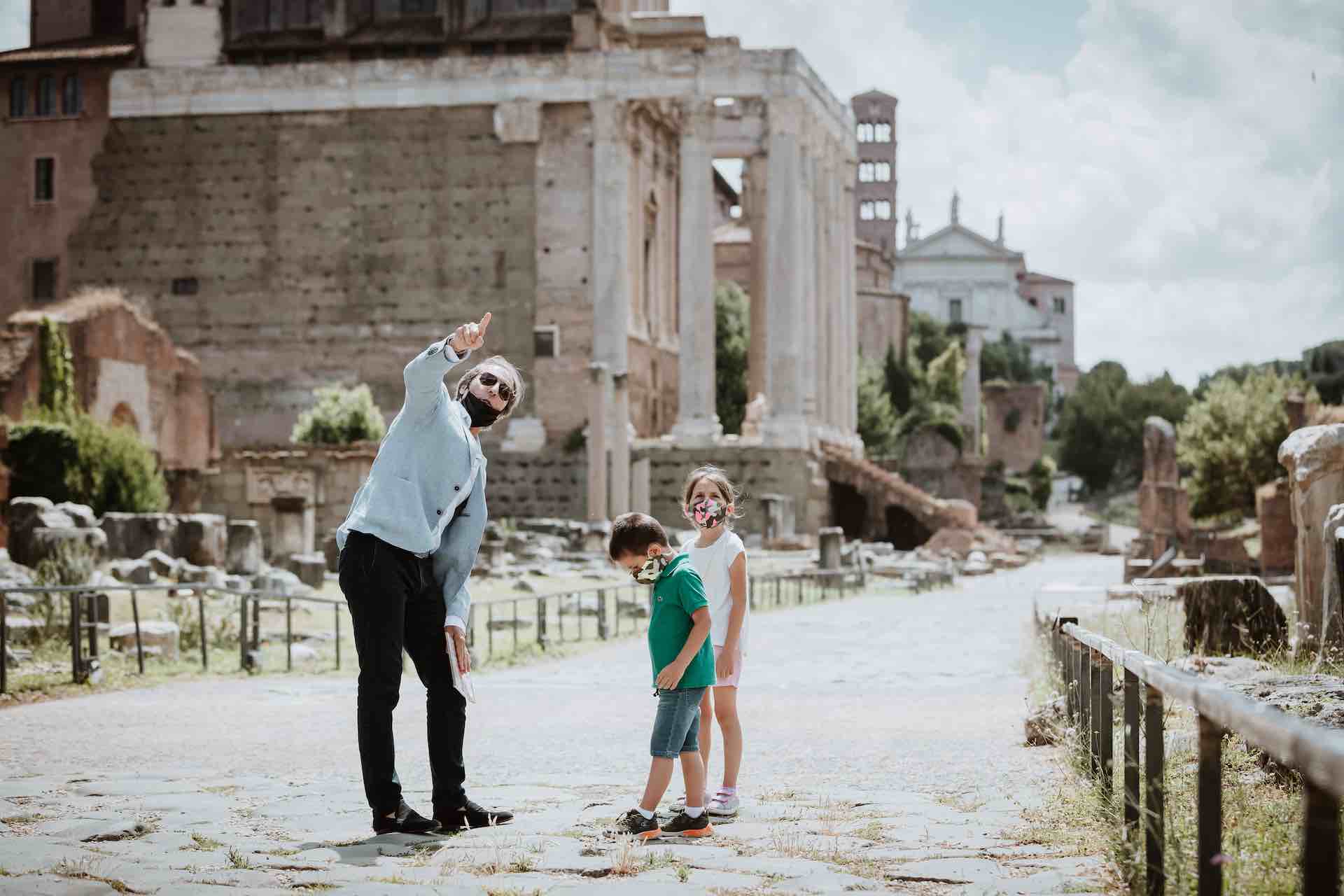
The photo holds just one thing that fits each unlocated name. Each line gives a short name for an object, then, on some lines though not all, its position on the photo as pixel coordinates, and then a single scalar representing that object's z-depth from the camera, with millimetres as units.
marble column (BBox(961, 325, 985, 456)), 71000
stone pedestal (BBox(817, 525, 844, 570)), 29266
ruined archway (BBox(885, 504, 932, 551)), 46344
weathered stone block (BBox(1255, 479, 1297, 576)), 26094
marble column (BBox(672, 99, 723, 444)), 45906
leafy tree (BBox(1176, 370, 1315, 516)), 43000
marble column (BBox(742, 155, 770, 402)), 47594
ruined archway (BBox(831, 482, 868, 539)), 48000
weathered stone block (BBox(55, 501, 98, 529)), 22094
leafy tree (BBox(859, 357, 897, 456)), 67500
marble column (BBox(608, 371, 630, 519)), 35250
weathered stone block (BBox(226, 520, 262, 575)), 23547
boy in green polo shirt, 6480
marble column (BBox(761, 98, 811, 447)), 45906
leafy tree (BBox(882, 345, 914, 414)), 81500
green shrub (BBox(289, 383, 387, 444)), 39469
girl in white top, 7215
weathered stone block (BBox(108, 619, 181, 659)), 14758
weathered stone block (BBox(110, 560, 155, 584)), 20031
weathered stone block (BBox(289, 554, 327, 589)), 23672
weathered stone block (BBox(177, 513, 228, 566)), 24016
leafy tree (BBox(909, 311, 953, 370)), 95125
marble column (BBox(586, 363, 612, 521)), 35281
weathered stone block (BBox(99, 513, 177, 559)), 23047
